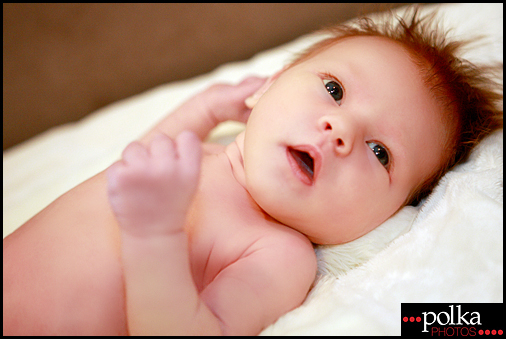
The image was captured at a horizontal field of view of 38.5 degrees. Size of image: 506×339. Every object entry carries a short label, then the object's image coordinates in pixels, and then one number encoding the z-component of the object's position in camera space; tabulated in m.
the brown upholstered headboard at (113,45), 0.62
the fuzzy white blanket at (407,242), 0.36
